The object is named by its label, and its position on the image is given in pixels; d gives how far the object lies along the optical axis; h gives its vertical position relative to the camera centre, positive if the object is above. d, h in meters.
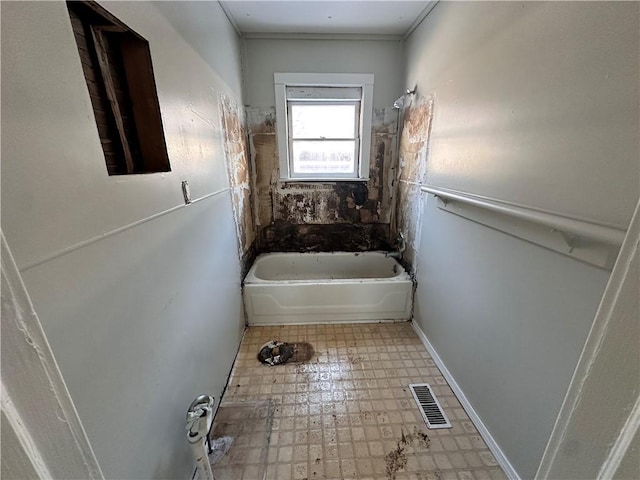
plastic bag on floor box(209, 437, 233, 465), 1.33 -1.42
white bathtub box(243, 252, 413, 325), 2.34 -1.22
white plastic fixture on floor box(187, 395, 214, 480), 1.03 -1.01
